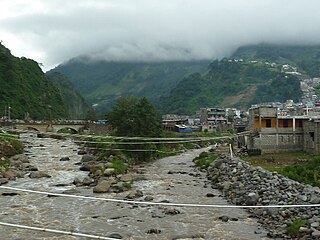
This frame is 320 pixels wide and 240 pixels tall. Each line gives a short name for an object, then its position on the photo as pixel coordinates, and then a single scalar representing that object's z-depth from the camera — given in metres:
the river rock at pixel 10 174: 23.03
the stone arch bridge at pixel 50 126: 53.62
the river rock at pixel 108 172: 24.12
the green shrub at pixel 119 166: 25.41
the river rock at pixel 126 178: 22.94
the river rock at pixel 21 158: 29.56
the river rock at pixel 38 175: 23.72
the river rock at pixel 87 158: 30.60
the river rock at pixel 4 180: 21.67
